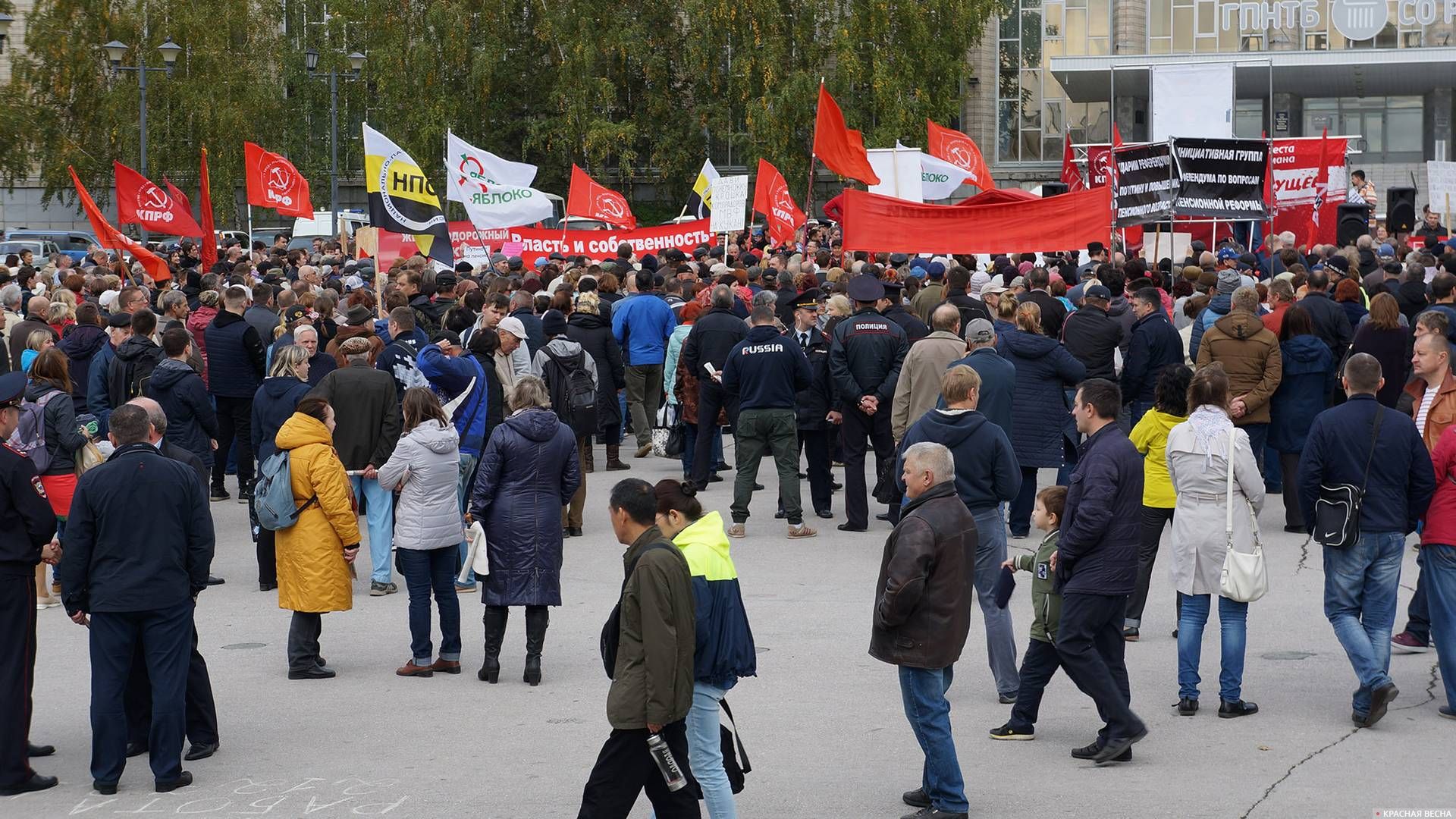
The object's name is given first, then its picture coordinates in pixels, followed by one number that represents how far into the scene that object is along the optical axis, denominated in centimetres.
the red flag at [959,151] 2756
